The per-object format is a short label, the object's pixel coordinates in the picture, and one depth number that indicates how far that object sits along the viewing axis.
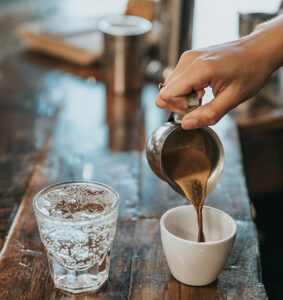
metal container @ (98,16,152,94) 2.24
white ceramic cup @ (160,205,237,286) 0.95
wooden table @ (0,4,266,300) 1.01
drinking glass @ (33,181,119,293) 0.93
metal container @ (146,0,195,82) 2.27
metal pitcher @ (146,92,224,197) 1.06
